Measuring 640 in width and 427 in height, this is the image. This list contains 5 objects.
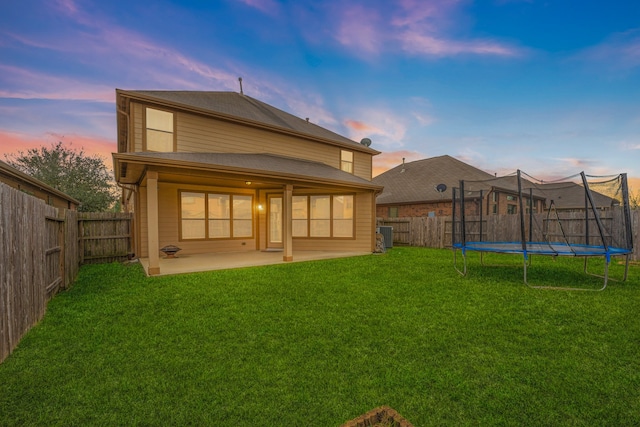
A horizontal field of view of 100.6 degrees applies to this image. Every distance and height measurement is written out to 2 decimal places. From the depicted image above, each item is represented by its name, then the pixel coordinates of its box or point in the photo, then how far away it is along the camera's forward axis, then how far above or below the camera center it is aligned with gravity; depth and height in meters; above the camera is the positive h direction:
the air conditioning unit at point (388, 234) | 12.57 -1.10
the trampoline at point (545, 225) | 5.73 -0.59
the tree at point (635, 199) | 20.65 +0.80
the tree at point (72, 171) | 20.64 +3.38
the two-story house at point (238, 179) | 8.41 +1.06
